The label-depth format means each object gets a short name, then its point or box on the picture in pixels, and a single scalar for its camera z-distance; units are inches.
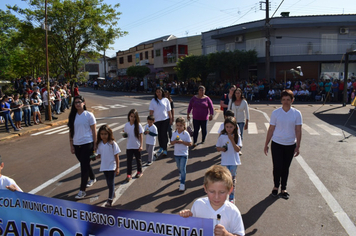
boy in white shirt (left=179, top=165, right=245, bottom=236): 103.3
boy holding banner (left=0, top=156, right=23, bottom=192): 144.7
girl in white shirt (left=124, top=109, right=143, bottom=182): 252.2
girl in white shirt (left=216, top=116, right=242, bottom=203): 197.8
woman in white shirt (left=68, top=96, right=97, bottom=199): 216.5
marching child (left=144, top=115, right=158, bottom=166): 277.5
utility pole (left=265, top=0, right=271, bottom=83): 1026.1
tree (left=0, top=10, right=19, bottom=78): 1196.2
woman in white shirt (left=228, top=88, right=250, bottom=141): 320.5
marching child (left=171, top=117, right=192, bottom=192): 224.8
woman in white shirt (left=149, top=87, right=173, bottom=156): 326.3
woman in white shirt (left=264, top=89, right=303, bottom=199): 205.0
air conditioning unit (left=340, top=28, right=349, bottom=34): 1206.9
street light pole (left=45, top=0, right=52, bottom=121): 649.9
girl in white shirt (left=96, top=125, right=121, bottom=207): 203.8
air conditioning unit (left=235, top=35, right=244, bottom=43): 1370.6
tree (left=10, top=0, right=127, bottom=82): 778.2
